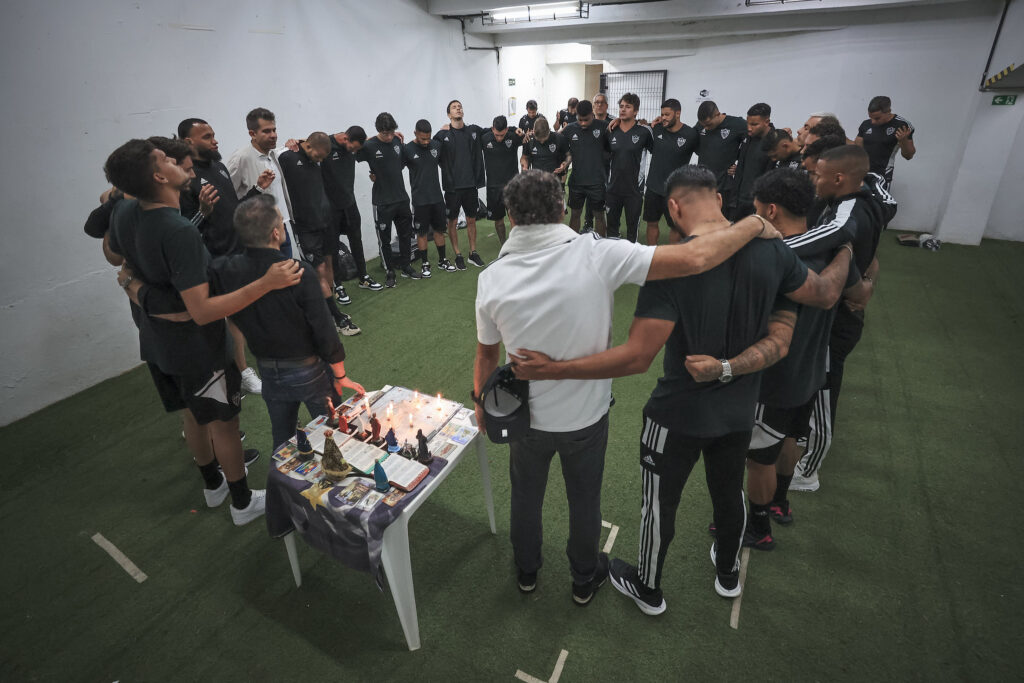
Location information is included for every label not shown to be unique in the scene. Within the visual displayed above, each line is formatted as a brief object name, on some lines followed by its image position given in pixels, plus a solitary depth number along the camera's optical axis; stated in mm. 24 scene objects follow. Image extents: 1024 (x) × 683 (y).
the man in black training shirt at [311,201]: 4594
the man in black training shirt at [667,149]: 5762
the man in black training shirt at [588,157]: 5984
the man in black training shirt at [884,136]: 5344
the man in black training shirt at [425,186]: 5934
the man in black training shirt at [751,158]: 5082
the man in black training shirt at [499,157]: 6484
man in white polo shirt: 1464
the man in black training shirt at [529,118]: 9188
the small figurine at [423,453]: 1994
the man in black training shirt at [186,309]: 1976
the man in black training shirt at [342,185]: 5270
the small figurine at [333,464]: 1895
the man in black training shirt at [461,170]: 6348
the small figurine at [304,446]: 2029
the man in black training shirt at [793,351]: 1871
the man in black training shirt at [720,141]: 5473
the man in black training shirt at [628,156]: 5816
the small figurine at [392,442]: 2068
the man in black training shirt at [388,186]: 5570
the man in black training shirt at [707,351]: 1520
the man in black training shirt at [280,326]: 1996
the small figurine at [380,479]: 1846
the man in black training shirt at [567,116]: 9516
